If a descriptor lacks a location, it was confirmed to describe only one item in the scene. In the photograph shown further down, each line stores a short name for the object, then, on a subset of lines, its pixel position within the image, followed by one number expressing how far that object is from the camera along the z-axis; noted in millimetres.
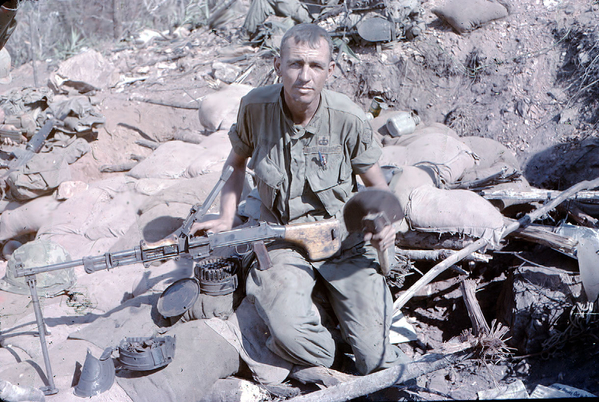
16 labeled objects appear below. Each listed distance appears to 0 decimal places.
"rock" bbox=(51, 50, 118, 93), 6590
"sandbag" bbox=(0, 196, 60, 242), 4430
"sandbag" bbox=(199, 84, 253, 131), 5082
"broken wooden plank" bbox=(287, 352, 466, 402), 2592
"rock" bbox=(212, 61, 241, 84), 6550
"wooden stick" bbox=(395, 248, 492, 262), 3424
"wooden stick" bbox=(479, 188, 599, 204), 3626
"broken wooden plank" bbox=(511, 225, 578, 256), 3195
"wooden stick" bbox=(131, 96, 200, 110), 6113
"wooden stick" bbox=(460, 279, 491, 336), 3104
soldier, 2652
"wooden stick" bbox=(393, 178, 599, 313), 3230
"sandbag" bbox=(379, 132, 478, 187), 4074
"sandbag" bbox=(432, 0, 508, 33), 5645
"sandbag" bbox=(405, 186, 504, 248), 3342
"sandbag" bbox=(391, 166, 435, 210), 3645
